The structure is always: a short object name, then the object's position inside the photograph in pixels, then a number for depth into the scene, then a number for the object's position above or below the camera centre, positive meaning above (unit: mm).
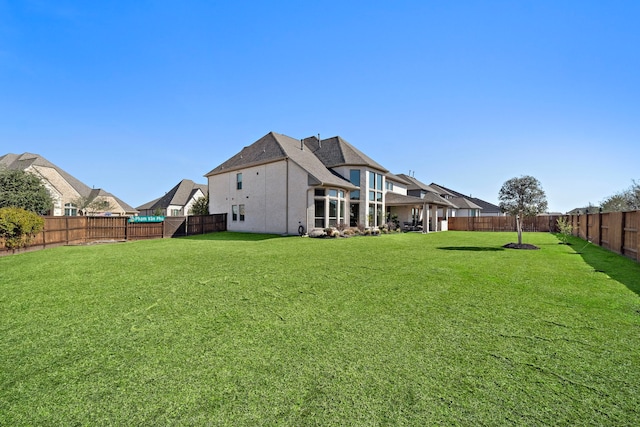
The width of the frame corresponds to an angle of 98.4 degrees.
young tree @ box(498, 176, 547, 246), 13438 +1128
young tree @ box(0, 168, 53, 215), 22881 +2187
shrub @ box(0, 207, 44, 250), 10891 -394
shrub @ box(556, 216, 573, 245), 15602 -487
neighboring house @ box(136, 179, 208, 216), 44719 +2872
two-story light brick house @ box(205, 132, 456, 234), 20281 +2468
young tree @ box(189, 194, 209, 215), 33100 +1320
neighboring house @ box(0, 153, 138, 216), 31281 +3285
